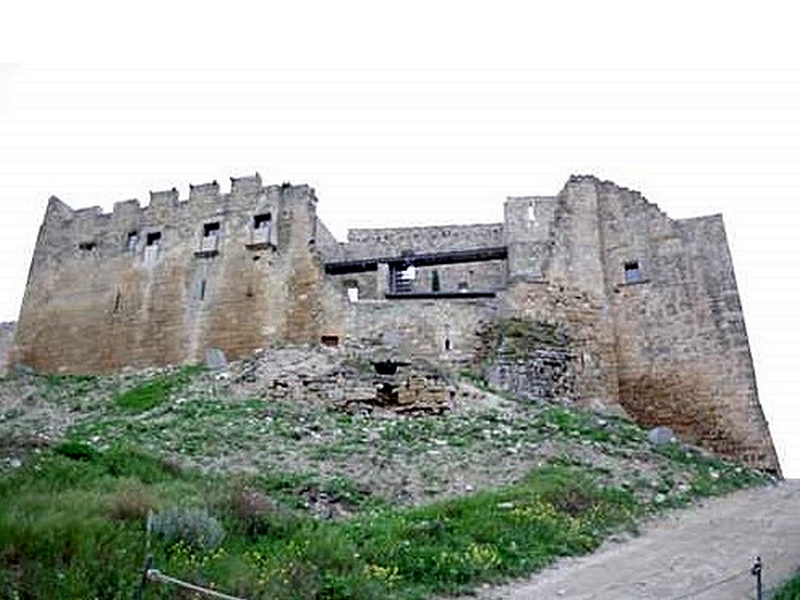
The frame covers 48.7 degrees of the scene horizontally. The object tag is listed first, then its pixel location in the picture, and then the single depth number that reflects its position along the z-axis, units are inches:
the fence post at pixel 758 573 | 291.0
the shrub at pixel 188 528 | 317.4
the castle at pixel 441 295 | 895.1
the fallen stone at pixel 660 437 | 671.8
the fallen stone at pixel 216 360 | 851.4
